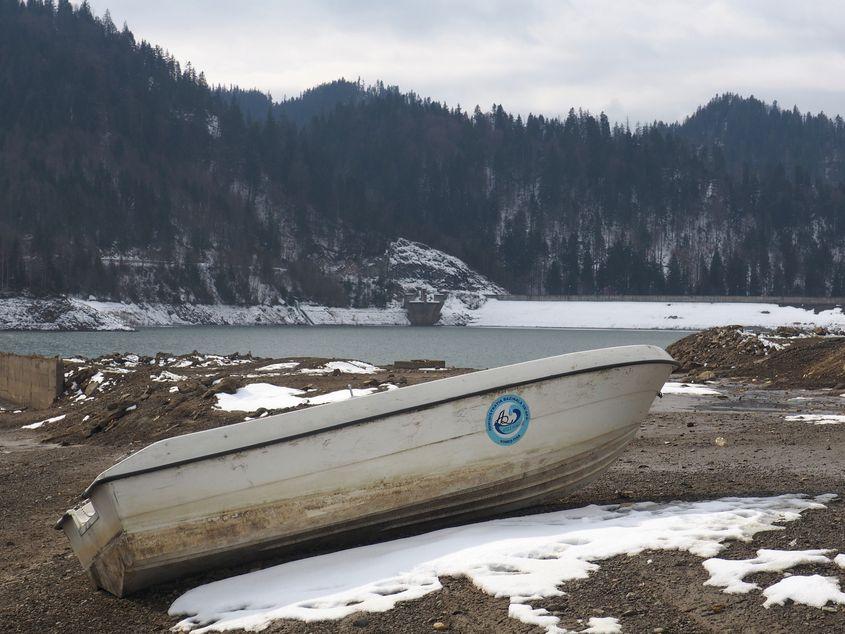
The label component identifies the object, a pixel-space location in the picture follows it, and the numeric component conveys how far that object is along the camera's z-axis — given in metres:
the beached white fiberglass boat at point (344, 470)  7.75
